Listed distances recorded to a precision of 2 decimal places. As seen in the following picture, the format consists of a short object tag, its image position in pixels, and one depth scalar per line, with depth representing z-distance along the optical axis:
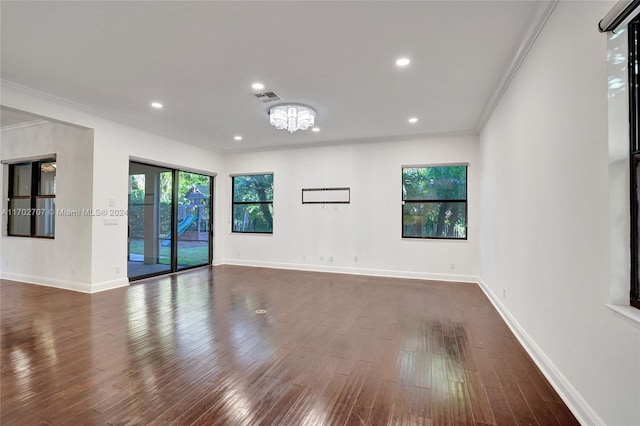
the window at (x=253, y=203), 7.47
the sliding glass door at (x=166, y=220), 5.80
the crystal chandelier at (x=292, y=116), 4.41
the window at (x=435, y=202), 5.96
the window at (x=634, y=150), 1.48
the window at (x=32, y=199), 5.53
